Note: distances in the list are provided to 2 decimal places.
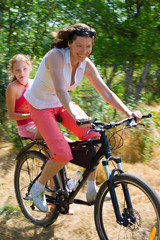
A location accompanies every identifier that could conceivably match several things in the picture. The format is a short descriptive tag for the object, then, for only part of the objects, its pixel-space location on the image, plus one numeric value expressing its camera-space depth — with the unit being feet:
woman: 10.00
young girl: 12.39
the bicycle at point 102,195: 9.51
